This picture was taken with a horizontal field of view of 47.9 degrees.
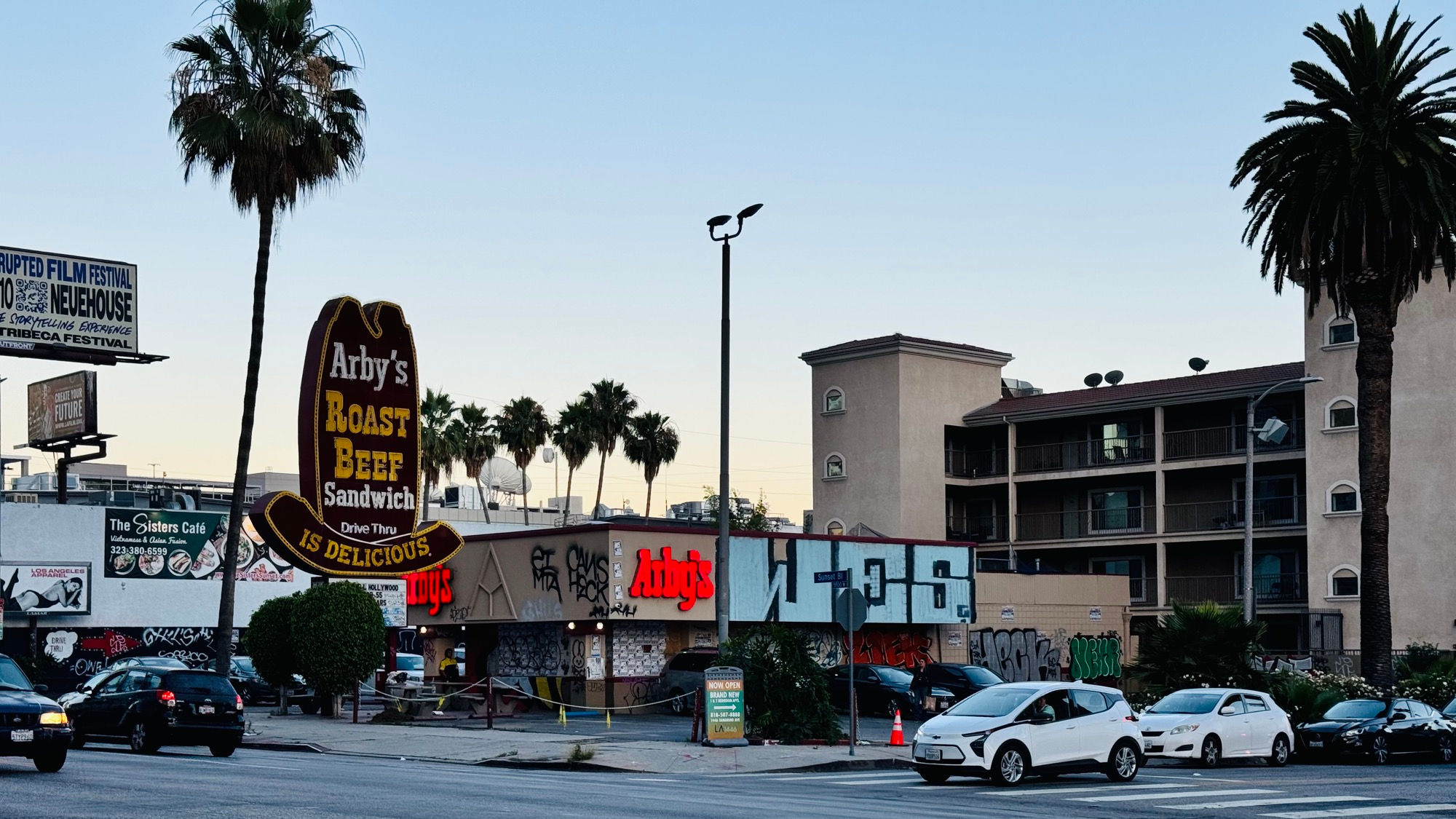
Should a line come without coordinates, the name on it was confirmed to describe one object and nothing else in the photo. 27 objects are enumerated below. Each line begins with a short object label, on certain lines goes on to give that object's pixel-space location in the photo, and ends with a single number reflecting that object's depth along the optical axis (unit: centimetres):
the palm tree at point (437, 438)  8888
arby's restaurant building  4275
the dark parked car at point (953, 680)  3972
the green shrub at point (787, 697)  3094
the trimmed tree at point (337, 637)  3853
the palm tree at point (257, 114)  3706
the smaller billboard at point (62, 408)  6656
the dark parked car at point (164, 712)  2734
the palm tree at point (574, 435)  8919
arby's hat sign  3002
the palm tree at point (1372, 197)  3906
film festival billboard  4884
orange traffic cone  3030
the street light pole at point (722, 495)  3050
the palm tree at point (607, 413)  8962
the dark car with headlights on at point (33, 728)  1959
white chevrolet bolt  2333
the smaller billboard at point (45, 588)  6041
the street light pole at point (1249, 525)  4384
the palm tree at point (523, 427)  9231
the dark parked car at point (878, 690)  4075
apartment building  5525
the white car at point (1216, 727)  2870
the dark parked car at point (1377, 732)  3050
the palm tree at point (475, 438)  9194
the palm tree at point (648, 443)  9025
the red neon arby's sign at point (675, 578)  4278
